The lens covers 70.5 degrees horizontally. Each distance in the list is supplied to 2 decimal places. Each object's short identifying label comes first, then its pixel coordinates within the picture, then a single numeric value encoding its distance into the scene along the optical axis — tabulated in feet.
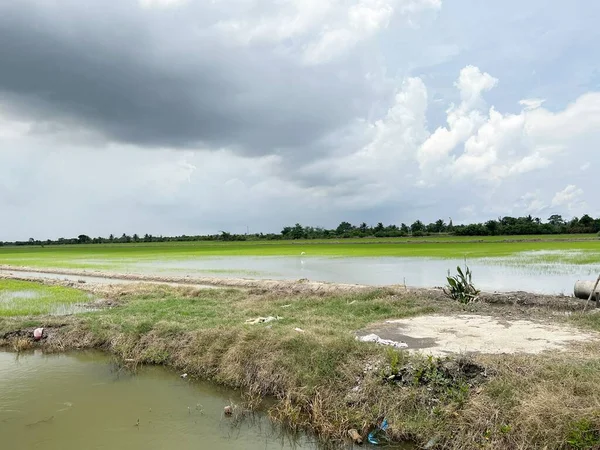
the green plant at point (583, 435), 15.58
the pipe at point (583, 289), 44.04
